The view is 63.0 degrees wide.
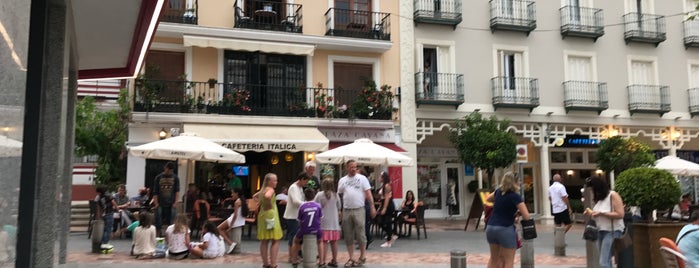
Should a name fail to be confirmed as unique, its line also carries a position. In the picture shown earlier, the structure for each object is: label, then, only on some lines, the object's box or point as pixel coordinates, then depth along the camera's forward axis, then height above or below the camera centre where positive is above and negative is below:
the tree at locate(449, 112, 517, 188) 18.53 +0.94
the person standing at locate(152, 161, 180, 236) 12.52 -0.44
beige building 17.67 +3.11
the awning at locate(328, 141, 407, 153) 19.23 +0.94
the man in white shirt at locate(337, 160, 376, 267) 9.94 -0.65
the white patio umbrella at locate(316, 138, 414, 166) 14.61 +0.44
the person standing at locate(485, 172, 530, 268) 7.41 -0.61
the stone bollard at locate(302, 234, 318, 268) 8.87 -1.21
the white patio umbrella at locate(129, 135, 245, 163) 12.74 +0.53
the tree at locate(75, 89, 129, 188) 18.91 +1.28
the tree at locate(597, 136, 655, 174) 19.33 +0.58
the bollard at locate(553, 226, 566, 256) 11.73 -1.44
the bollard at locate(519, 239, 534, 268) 9.45 -1.35
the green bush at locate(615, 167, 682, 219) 9.30 -0.31
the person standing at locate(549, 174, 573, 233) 14.56 -0.83
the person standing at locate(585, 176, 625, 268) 8.13 -0.68
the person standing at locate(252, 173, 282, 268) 9.16 -0.79
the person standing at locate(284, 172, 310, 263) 9.75 -0.58
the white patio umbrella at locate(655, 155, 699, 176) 18.58 +0.16
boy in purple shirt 9.12 -0.72
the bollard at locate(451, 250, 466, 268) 6.71 -1.02
